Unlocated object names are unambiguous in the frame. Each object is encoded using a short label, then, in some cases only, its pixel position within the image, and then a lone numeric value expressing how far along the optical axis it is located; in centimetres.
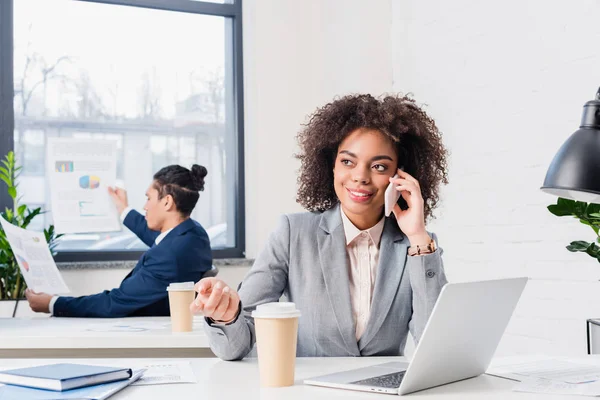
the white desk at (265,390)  116
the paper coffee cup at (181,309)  231
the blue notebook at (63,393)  110
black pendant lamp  121
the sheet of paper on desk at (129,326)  240
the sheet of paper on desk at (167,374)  128
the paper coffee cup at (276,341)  122
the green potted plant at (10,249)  328
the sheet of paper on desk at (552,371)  132
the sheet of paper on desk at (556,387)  119
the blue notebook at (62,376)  115
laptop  115
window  379
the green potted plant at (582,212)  201
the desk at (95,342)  220
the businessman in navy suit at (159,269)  292
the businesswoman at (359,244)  175
